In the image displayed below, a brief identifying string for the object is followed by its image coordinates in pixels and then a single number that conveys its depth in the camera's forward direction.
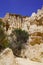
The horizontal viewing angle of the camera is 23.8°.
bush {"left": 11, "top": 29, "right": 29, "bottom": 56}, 14.43
